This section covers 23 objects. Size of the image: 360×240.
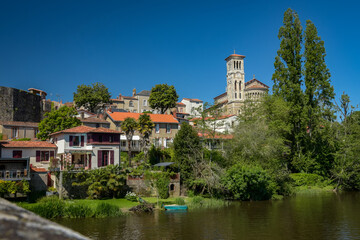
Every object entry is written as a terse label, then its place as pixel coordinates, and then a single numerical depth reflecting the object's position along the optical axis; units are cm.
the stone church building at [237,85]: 10375
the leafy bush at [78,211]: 3222
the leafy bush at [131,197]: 3953
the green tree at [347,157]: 5288
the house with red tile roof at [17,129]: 5716
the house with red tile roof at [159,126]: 6569
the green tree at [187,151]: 4544
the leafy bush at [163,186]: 4212
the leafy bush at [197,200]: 3984
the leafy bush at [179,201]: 3891
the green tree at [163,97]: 8912
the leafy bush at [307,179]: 5401
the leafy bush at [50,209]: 3109
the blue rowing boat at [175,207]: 3639
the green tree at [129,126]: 5147
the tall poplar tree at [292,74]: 5612
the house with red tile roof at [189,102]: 11531
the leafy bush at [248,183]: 4259
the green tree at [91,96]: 8375
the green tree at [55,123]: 5459
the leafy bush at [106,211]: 3306
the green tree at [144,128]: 5258
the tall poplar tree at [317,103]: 5641
